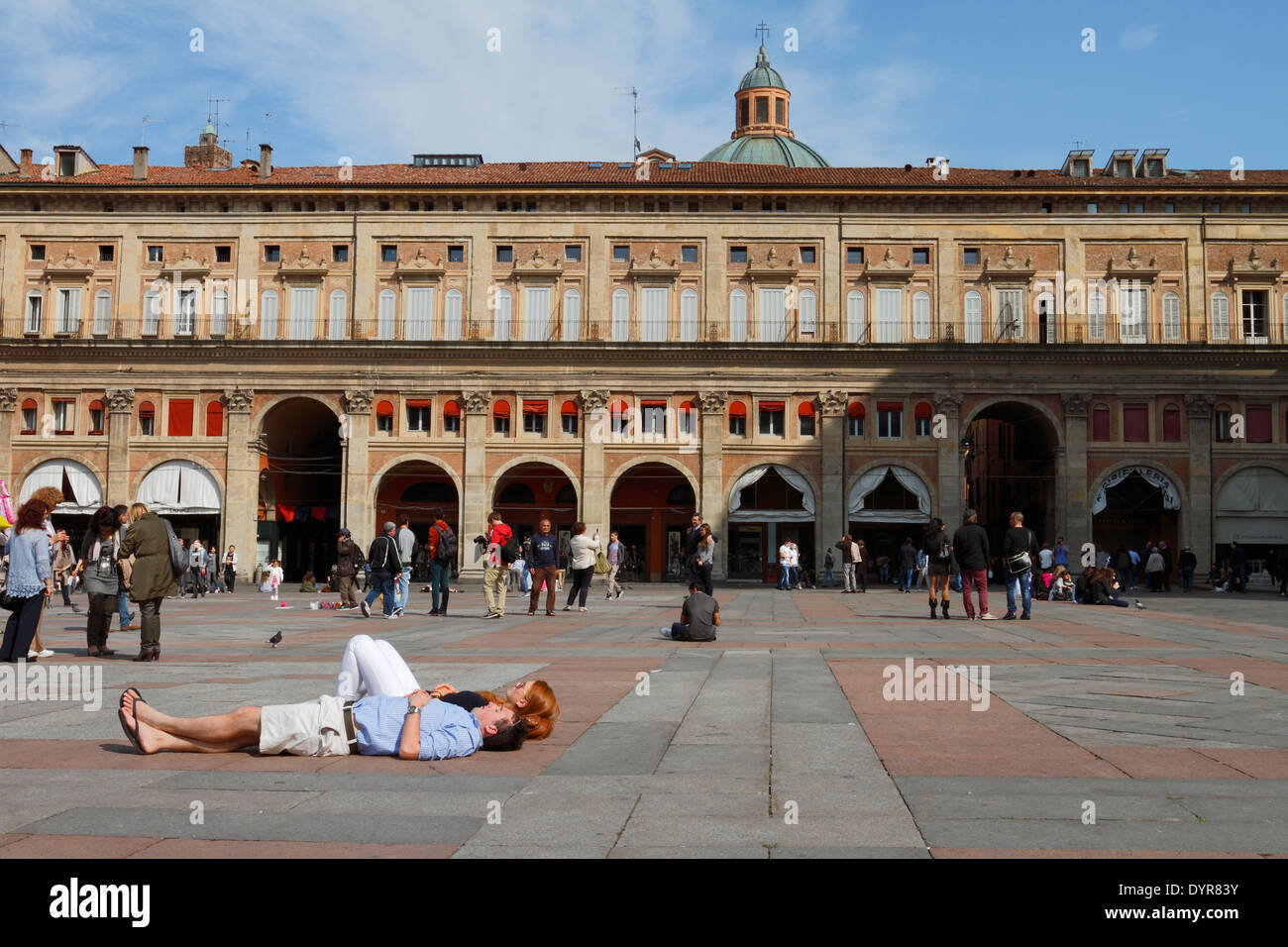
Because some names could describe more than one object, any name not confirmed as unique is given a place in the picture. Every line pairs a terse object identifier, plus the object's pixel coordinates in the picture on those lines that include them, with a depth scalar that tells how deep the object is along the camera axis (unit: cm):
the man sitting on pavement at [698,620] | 1473
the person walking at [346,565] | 2175
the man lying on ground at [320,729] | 621
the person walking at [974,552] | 1897
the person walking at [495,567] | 1969
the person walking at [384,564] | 1933
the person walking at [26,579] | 1088
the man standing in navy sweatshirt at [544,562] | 2002
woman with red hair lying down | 650
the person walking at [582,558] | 2075
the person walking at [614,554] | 3259
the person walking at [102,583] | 1200
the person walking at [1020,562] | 1931
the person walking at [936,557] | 2050
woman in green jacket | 1143
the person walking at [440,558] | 2041
